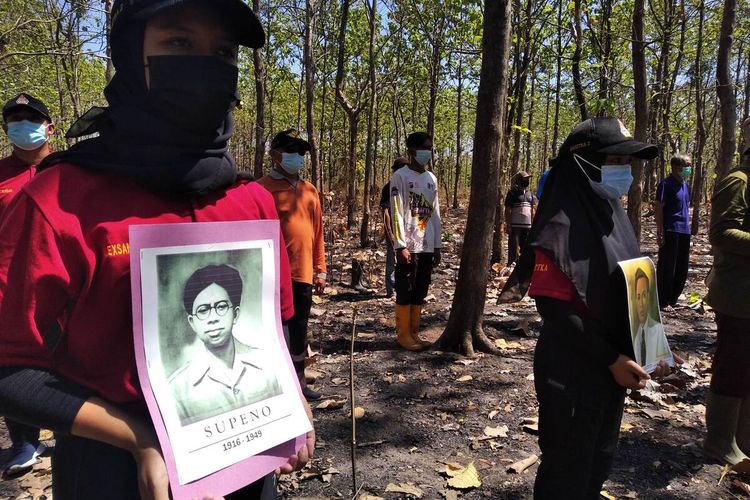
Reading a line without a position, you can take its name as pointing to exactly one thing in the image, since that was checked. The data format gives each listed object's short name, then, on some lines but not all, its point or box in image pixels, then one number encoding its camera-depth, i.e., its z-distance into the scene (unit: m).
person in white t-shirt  5.51
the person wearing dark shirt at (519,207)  9.49
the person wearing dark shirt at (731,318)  3.17
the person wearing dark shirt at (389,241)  6.53
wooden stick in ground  1.57
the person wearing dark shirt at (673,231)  7.48
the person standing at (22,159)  3.40
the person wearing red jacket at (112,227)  0.95
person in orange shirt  4.13
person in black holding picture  2.06
